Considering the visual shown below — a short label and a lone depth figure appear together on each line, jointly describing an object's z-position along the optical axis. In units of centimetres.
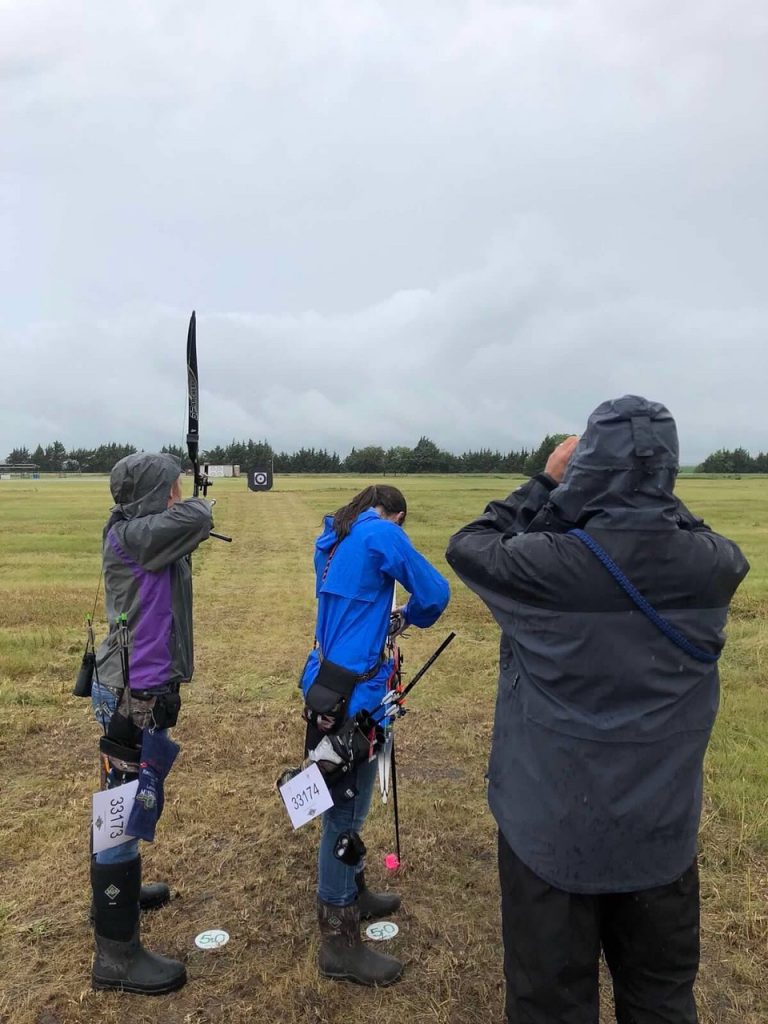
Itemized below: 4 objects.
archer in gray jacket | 326
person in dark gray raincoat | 203
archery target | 5465
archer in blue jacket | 320
